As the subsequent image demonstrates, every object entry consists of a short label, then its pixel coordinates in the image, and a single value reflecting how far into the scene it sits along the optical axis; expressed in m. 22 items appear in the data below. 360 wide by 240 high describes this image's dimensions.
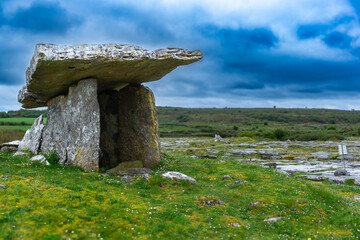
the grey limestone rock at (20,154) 17.53
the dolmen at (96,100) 13.86
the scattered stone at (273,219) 9.50
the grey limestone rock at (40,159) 14.88
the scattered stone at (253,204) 10.63
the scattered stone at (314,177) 17.56
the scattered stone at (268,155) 28.69
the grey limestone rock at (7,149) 20.17
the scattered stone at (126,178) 12.87
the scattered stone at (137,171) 14.55
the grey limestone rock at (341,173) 18.22
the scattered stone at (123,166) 14.65
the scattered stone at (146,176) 12.89
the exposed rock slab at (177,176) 13.07
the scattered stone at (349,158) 25.87
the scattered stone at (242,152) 30.26
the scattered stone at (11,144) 22.00
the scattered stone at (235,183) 13.35
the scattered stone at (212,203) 10.32
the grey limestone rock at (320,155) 27.51
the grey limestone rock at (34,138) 18.12
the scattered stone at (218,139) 44.67
